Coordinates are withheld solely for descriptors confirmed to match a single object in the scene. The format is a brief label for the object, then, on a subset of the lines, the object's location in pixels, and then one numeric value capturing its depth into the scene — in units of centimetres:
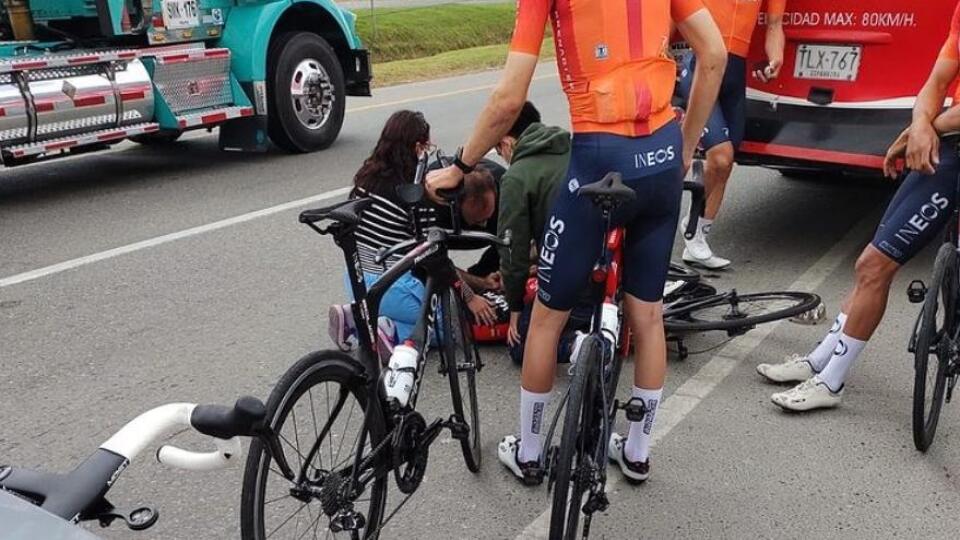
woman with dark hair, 438
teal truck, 768
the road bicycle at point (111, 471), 167
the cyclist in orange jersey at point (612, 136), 280
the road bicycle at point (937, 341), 350
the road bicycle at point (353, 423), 249
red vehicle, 548
